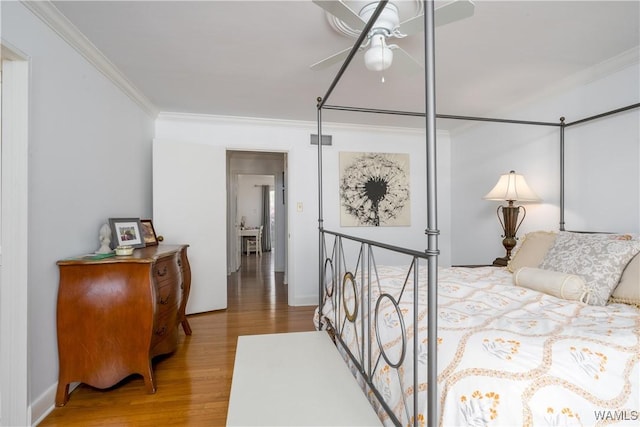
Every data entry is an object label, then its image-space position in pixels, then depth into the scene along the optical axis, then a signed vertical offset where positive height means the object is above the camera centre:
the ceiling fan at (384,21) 1.34 +0.89
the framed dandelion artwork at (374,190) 4.04 +0.27
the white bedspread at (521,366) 0.85 -0.48
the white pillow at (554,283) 1.61 -0.41
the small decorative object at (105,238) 2.22 -0.19
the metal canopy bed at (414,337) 0.84 -0.51
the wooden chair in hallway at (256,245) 8.41 -0.93
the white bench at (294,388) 1.09 -0.74
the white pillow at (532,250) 2.10 -0.29
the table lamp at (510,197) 2.71 +0.11
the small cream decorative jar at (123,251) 2.15 -0.27
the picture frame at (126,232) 2.44 -0.17
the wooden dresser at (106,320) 1.86 -0.67
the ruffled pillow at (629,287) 1.55 -0.40
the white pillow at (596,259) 1.62 -0.29
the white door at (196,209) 3.31 +0.03
